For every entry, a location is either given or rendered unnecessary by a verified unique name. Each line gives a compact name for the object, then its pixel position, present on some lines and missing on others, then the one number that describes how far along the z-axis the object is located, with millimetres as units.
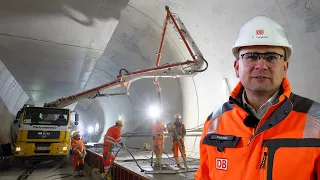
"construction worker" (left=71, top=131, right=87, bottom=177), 8648
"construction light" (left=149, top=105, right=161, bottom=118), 11478
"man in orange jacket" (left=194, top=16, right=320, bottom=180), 1251
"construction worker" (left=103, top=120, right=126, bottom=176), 7035
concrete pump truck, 9633
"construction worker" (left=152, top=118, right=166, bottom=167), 6879
